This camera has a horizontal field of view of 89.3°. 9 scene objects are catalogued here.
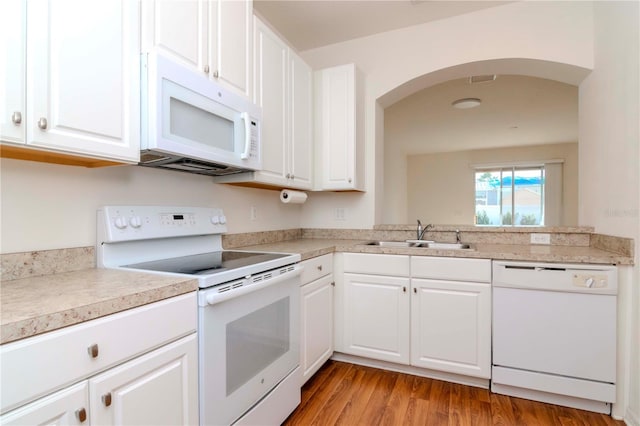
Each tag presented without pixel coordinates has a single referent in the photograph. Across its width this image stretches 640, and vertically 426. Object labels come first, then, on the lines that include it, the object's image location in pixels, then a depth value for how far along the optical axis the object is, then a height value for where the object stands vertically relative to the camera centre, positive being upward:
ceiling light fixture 3.78 +1.31
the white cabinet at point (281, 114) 1.95 +0.68
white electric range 1.21 -0.38
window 6.51 +0.36
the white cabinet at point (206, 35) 1.31 +0.81
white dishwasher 1.72 -0.66
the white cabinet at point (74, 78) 0.93 +0.44
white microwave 1.26 +0.40
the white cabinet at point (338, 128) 2.52 +0.67
